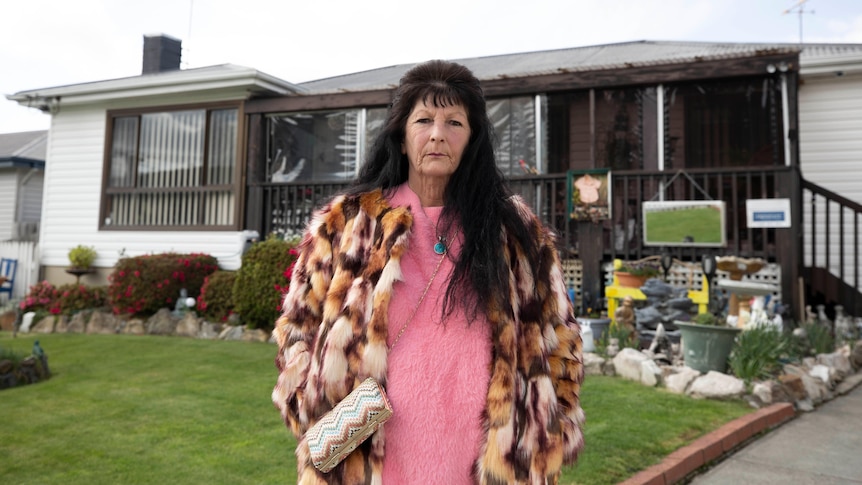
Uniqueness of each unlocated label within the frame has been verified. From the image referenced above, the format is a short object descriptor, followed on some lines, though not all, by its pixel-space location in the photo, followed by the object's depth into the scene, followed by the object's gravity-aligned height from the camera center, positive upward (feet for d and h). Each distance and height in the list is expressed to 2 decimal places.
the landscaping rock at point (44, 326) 30.09 -3.56
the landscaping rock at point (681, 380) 16.52 -3.04
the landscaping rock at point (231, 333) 26.58 -3.25
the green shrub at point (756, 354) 16.38 -2.27
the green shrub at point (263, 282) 26.03 -0.88
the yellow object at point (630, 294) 21.58 -0.87
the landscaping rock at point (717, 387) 15.71 -3.07
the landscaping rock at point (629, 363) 17.88 -2.84
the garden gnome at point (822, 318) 25.24 -1.81
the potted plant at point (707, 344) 16.71 -2.03
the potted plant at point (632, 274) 23.57 -0.09
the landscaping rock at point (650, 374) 17.29 -3.02
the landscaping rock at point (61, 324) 30.06 -3.44
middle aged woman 4.49 -0.41
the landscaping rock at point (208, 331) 27.18 -3.28
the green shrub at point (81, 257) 35.60 +0.07
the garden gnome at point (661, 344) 19.71 -2.43
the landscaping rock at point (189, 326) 27.71 -3.11
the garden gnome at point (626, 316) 20.89 -1.59
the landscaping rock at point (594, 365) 18.76 -3.03
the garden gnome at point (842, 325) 23.85 -2.03
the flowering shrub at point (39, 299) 32.60 -2.37
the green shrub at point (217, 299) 28.30 -1.81
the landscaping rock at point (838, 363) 20.04 -2.99
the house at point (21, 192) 51.37 +5.82
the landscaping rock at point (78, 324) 29.71 -3.36
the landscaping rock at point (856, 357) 22.35 -3.04
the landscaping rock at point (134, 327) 28.55 -3.34
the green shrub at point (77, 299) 31.83 -2.24
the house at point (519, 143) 26.53 +7.04
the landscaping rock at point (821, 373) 18.28 -3.04
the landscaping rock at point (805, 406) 16.37 -3.65
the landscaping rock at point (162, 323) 28.19 -3.07
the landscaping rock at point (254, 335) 26.04 -3.27
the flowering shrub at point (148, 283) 29.37 -1.16
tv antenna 48.98 +22.71
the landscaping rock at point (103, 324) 29.27 -3.28
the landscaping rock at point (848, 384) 18.70 -3.56
